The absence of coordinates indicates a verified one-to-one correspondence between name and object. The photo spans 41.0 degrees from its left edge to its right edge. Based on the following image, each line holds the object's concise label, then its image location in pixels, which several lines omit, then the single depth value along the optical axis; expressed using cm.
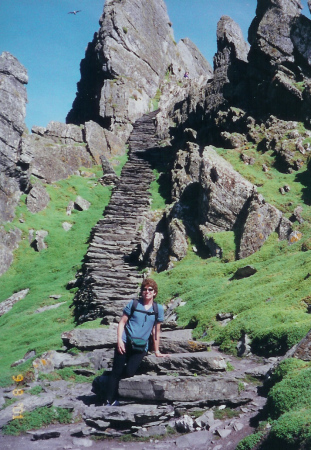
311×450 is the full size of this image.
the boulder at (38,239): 3183
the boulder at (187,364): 988
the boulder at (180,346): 1096
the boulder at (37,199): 3633
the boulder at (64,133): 4816
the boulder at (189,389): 898
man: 956
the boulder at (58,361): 1280
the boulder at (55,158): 4175
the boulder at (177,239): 2327
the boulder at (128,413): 862
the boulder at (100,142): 4810
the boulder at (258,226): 2042
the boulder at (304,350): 918
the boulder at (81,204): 3822
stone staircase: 2105
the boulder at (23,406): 968
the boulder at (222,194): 2320
